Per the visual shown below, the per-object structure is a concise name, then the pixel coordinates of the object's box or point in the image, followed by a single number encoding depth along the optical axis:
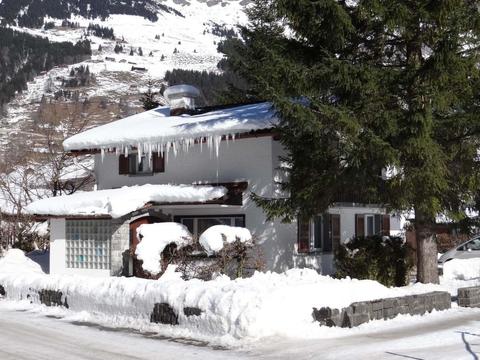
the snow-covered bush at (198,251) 17.02
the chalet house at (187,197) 19.56
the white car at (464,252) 23.03
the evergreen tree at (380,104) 14.32
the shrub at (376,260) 17.12
